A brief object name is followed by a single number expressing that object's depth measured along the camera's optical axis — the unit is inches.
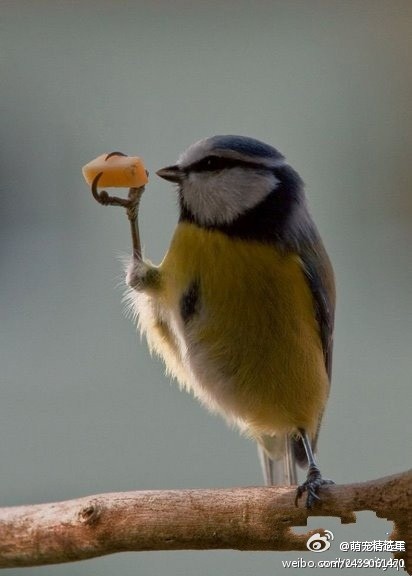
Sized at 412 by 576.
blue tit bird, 80.7
